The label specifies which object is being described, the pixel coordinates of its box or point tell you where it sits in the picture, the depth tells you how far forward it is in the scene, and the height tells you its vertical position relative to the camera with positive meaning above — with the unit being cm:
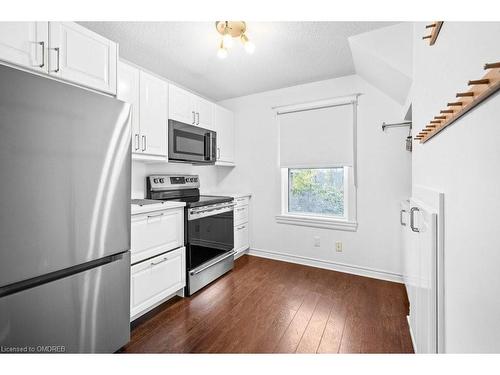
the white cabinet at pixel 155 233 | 175 -36
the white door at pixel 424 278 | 92 -42
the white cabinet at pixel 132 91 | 196 +86
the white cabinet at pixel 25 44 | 117 +78
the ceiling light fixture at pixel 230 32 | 179 +129
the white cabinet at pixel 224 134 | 323 +81
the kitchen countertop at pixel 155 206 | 173 -14
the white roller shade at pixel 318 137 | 282 +67
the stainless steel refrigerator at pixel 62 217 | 101 -14
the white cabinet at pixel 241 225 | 321 -51
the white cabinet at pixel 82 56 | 136 +87
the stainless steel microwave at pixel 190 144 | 247 +54
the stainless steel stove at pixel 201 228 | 227 -42
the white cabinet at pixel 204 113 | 283 +99
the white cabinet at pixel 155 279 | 174 -75
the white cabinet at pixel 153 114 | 215 +74
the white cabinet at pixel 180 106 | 246 +94
